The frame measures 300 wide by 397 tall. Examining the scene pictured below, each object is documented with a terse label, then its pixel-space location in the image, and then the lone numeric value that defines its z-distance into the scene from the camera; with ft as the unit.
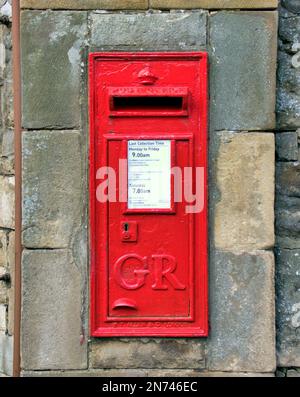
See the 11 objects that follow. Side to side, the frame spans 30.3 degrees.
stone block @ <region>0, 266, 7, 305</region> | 10.62
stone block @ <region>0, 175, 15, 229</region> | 10.28
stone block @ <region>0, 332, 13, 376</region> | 10.48
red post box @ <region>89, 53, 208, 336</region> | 9.14
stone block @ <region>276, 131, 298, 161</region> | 9.82
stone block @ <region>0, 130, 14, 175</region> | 10.34
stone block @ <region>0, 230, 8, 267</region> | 10.61
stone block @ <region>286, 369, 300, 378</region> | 9.86
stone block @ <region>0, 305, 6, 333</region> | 10.70
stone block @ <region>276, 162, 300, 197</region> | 9.84
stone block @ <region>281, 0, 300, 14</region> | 9.83
